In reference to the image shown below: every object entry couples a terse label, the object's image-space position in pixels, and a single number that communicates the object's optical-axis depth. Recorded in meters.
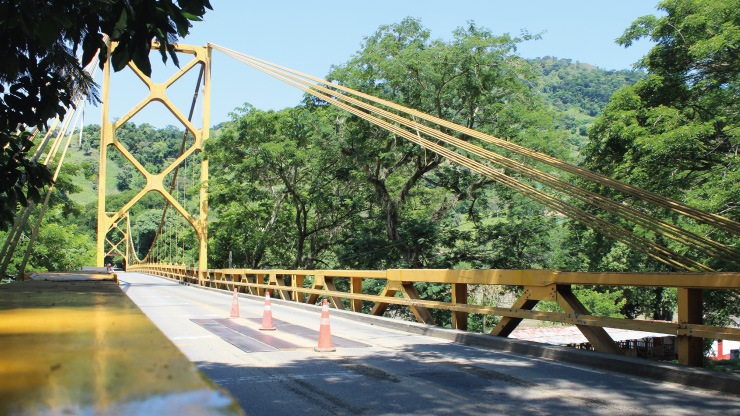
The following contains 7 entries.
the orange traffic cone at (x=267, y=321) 10.88
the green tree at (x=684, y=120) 16.44
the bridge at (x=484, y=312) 5.94
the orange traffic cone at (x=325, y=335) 8.59
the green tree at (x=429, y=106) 22.69
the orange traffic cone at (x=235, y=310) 13.48
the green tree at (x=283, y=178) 26.64
